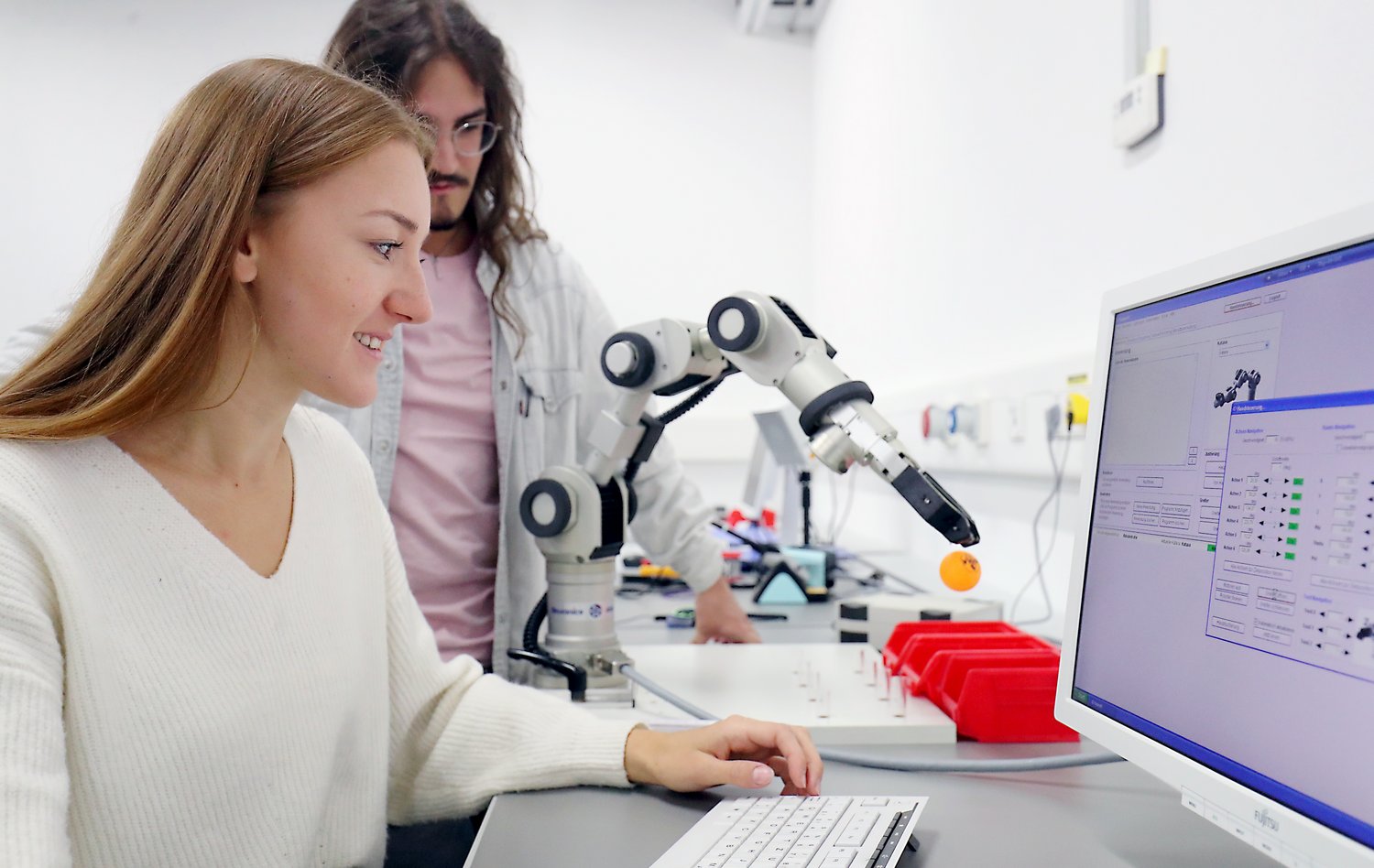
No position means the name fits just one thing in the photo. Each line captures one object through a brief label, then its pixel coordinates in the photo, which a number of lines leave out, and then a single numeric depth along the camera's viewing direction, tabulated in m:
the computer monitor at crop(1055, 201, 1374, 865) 0.46
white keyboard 0.60
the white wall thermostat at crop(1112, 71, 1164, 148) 1.24
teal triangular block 1.81
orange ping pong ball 1.09
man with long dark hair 1.33
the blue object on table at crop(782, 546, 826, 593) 1.89
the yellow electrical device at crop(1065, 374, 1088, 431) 1.35
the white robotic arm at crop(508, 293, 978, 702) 0.86
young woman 0.67
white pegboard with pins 0.90
